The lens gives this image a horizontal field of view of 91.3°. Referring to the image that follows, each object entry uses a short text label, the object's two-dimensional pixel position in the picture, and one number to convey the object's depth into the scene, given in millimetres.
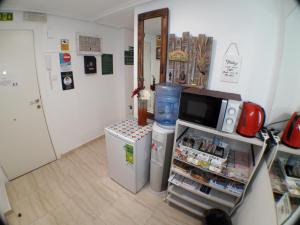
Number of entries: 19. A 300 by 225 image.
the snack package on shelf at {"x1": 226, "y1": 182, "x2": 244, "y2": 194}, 1282
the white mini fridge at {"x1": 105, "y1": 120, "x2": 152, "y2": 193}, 1693
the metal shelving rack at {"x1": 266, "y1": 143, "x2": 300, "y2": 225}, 888
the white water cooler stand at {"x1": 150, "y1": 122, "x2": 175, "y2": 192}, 1633
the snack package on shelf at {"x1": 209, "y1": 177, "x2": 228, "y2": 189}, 1359
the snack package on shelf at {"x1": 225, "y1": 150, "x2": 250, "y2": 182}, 1244
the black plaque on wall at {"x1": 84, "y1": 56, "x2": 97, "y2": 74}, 2548
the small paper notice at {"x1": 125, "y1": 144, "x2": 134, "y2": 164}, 1668
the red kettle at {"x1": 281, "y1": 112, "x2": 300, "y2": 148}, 981
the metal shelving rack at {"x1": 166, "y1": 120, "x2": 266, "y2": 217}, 1200
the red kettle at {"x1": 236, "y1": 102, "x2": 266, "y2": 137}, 1098
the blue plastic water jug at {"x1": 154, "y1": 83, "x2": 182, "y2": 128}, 1685
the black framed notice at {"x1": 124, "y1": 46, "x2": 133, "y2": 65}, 3057
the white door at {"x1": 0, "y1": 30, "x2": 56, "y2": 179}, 1807
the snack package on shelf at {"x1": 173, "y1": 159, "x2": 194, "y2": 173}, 1550
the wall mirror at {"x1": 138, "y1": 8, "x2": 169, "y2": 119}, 1665
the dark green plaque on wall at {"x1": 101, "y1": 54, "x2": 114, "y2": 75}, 2808
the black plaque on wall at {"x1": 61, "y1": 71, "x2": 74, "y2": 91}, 2332
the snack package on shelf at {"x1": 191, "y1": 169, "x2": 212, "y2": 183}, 1439
